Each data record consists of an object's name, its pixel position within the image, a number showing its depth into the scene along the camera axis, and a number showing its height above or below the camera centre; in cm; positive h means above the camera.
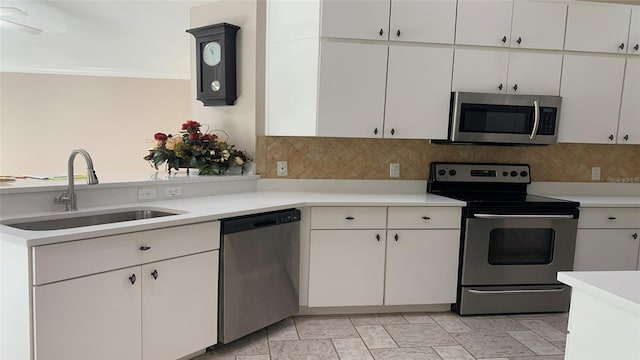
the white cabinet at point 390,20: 290 +88
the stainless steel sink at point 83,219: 201 -46
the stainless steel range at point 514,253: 295 -74
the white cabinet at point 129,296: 165 -73
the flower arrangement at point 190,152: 299 -11
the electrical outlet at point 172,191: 272 -36
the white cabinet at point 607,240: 313 -65
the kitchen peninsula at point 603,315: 108 -44
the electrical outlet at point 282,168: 333 -22
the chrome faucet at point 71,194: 216 -33
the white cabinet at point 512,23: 306 +93
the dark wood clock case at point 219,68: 317 +54
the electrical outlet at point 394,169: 347 -20
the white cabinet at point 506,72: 311 +58
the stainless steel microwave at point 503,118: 308 +23
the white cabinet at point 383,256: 286 -77
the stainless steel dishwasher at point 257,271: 235 -79
